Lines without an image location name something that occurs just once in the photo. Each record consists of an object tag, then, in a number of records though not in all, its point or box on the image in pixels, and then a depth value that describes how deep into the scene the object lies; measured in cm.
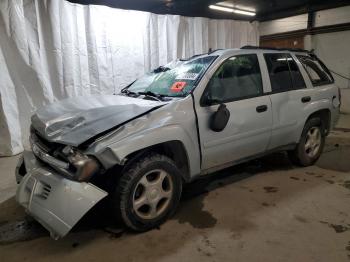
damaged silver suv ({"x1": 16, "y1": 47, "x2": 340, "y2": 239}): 218
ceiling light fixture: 772
